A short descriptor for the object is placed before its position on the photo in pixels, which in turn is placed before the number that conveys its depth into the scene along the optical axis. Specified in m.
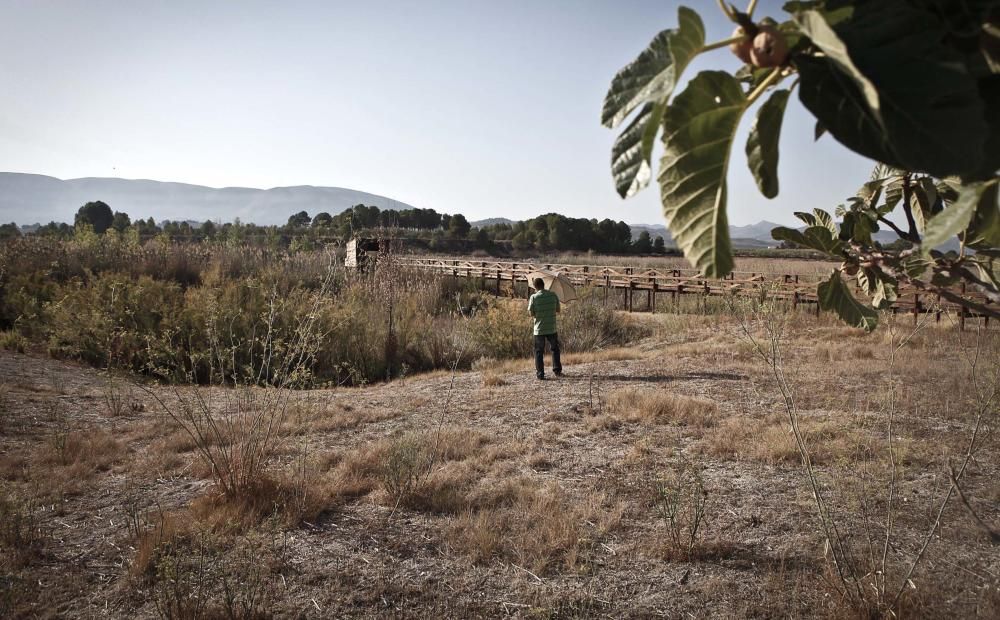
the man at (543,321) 8.23
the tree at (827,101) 0.40
